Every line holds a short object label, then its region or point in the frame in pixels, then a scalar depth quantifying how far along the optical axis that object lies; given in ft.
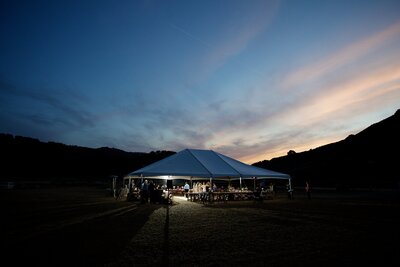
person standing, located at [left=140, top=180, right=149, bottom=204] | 53.57
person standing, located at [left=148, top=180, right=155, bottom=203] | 53.83
